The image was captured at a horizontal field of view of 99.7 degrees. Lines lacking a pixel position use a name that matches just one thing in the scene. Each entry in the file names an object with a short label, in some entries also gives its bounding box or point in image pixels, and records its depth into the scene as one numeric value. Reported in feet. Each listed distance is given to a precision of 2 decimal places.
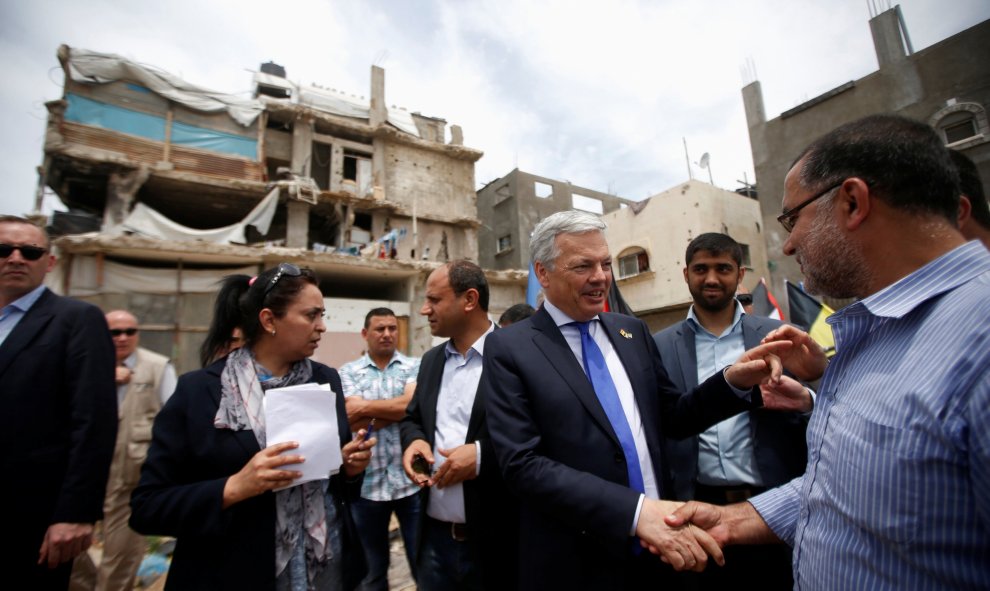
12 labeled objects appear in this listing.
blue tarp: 45.29
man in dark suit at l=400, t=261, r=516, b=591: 7.00
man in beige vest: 11.53
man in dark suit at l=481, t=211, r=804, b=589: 4.66
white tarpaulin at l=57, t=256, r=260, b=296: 37.37
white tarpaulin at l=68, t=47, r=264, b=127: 45.34
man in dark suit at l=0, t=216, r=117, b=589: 6.67
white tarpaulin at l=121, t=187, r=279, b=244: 41.64
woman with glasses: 5.28
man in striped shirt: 2.80
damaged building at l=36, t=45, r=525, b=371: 40.65
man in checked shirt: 9.99
